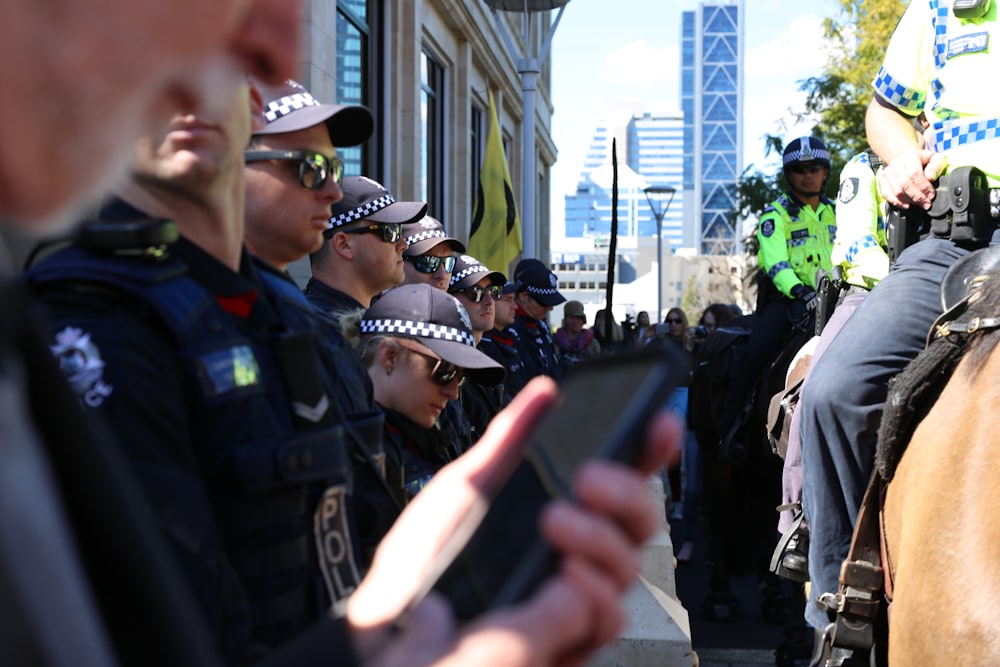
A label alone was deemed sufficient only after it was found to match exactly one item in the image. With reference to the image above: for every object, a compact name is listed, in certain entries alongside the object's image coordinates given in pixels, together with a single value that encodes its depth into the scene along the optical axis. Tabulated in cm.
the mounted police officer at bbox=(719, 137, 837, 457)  938
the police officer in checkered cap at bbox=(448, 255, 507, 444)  679
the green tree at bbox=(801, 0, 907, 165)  1805
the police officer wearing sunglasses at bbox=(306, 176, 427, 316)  498
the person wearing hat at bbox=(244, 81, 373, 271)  286
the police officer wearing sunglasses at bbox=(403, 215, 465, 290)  691
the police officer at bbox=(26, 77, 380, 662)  159
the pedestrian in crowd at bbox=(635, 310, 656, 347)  2228
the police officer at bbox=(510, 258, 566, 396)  1084
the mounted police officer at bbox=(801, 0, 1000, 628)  411
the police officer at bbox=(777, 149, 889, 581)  548
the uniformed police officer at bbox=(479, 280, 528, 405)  883
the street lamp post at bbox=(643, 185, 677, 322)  2558
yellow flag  1278
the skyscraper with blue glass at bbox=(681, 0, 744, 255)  18175
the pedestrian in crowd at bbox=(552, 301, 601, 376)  1568
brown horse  326
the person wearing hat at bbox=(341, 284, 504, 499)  397
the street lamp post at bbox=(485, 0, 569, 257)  1434
